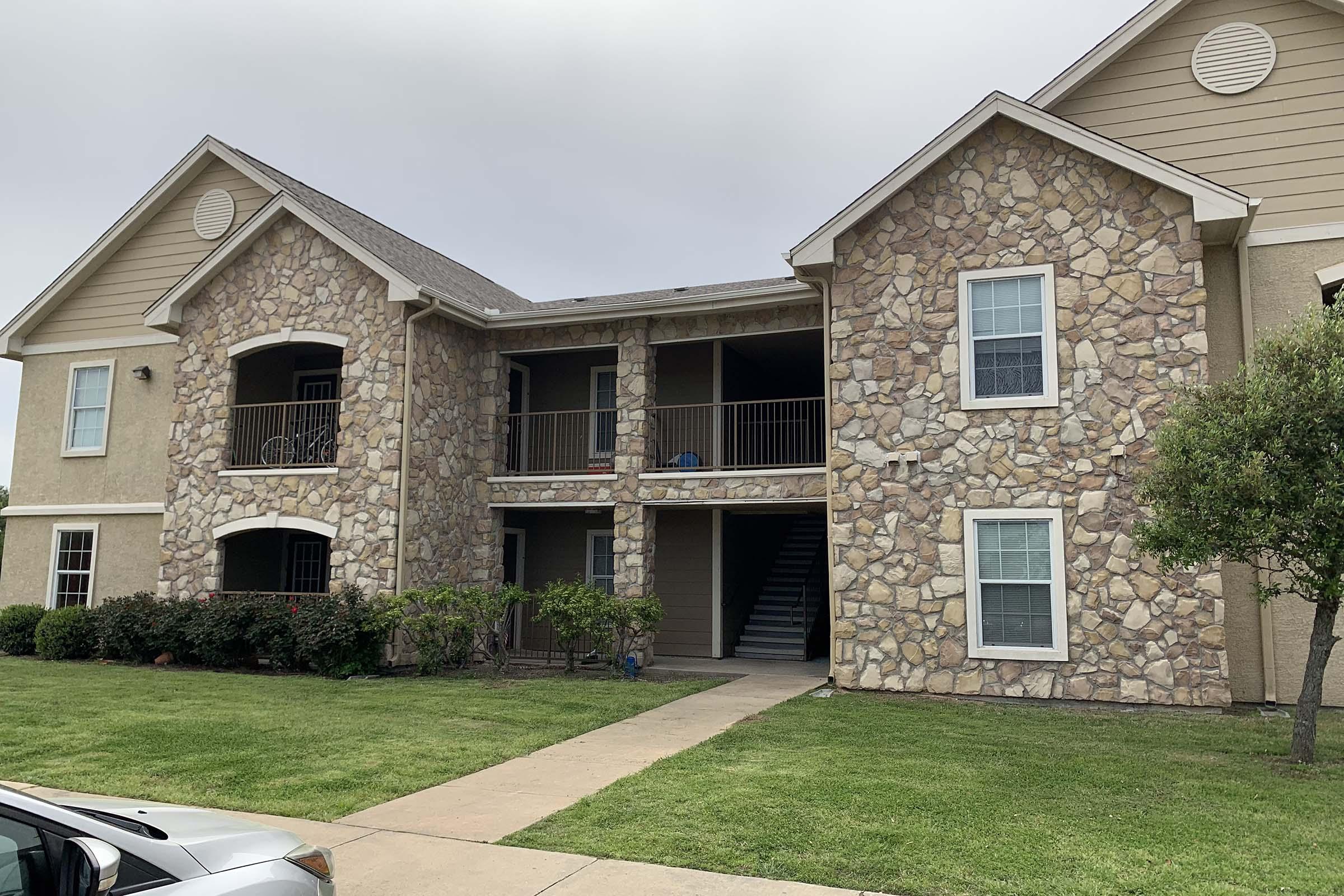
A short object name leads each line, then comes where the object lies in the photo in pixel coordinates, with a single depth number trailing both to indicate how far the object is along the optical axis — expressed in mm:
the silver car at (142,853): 2674
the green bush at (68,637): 15406
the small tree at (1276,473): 7742
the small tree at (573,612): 13406
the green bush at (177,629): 14391
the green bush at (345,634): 13273
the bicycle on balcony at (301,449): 15773
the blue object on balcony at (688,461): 15948
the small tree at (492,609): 13820
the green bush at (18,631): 16266
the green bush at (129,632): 14703
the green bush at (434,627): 13484
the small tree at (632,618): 13391
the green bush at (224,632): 13984
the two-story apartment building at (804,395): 11234
